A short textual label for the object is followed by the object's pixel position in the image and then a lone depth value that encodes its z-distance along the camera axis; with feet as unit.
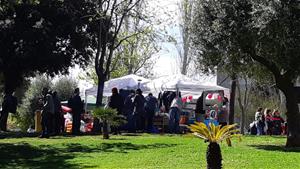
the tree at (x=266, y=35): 49.03
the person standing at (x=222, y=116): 75.77
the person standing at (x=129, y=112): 81.20
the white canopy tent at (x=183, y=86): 91.20
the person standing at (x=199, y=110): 86.33
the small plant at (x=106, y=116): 65.72
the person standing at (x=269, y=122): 94.21
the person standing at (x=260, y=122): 92.97
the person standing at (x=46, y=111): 69.05
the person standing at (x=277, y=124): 94.89
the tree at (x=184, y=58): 130.06
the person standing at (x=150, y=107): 82.02
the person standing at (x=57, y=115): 73.66
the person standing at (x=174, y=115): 82.12
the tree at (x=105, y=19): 82.12
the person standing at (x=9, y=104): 85.46
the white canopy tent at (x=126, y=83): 97.19
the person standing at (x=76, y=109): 75.41
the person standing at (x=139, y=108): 79.87
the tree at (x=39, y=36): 94.63
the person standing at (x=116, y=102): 78.28
